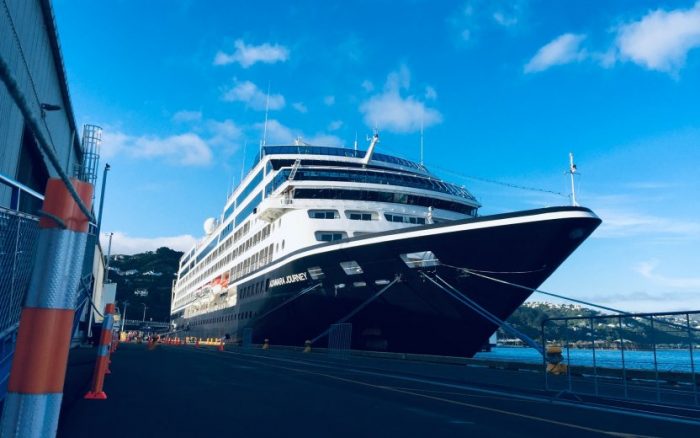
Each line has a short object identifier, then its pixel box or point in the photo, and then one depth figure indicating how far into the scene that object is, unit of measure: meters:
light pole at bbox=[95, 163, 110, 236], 30.32
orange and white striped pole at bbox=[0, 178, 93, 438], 1.99
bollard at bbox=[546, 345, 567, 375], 12.91
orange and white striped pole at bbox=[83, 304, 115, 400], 7.49
